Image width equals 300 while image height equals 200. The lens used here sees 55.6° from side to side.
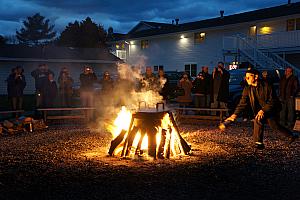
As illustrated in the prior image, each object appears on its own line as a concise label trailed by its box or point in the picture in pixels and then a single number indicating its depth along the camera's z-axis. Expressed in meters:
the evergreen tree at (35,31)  59.01
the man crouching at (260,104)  6.14
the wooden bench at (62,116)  9.25
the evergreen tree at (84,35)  39.61
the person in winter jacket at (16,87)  10.17
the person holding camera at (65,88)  10.69
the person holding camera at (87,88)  10.37
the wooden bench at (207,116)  8.95
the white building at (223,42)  19.27
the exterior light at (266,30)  20.47
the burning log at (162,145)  5.74
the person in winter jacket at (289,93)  8.34
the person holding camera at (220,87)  9.38
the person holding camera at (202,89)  10.01
